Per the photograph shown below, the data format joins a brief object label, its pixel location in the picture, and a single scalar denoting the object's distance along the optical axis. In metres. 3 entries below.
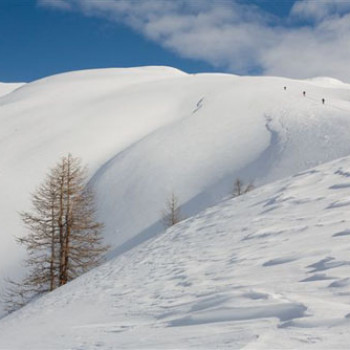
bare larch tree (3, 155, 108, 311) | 18.67
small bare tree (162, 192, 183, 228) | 30.31
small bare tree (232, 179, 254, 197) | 31.84
